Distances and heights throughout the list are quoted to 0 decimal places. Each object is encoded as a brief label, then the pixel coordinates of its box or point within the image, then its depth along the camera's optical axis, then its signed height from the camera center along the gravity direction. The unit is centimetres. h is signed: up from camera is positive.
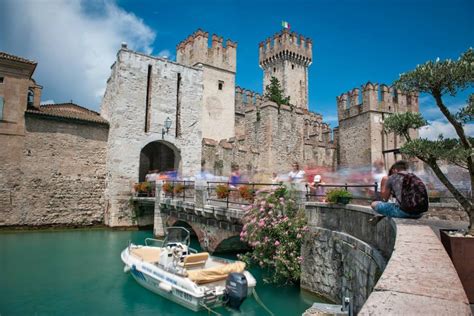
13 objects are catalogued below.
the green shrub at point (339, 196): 771 -16
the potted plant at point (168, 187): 1737 -6
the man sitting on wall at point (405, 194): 453 -5
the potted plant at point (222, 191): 1218 -14
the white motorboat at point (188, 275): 774 -232
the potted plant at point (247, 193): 1098 -18
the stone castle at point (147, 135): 1819 +355
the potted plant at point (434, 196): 1163 -19
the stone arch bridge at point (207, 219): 1158 -134
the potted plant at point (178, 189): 1642 -12
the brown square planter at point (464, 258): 291 -61
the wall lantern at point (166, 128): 2206 +401
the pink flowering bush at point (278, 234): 902 -130
